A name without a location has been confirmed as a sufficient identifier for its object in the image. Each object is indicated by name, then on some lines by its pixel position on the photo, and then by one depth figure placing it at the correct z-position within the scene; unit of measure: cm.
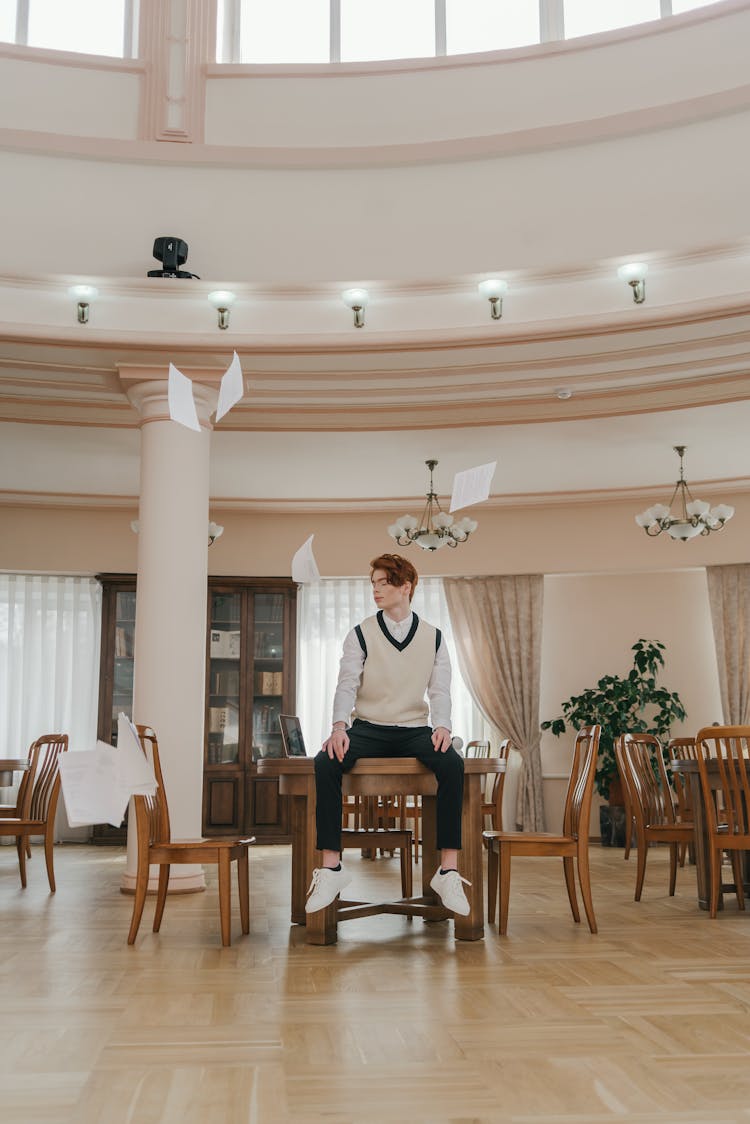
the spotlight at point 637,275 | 552
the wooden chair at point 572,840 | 418
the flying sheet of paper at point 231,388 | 407
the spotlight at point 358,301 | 579
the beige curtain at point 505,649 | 970
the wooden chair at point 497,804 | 675
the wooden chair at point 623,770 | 561
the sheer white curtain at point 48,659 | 974
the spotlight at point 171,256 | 564
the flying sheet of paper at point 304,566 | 454
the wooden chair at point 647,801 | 542
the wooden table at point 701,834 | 501
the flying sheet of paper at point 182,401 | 419
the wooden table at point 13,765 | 648
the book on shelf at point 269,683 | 968
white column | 571
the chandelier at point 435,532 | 820
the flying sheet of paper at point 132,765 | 398
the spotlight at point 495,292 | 570
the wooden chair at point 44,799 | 597
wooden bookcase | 942
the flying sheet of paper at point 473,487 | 452
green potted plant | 921
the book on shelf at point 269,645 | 974
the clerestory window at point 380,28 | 628
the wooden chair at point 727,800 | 461
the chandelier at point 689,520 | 798
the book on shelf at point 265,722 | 963
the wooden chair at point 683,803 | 664
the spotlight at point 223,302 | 580
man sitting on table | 388
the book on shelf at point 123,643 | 950
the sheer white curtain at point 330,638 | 1004
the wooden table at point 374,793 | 396
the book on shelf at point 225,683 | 967
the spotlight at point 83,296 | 571
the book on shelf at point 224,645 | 972
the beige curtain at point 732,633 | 927
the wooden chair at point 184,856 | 401
